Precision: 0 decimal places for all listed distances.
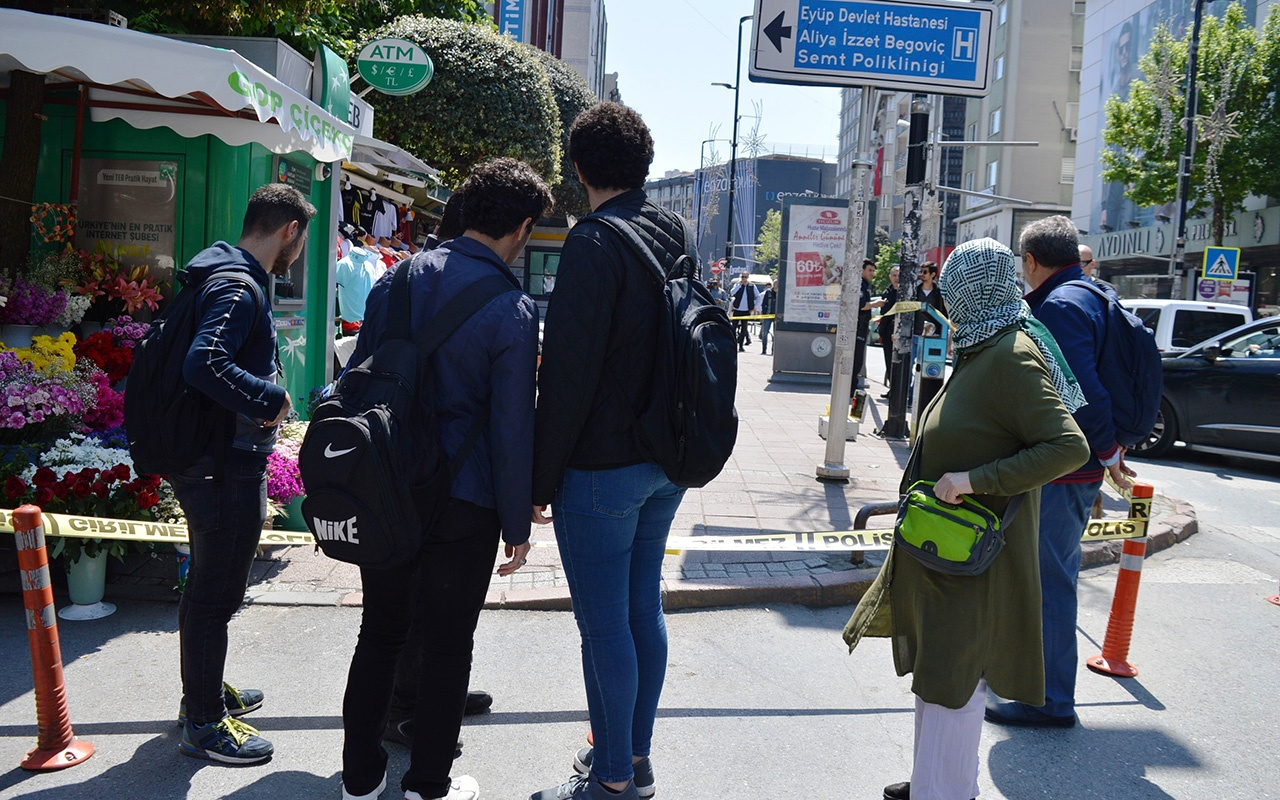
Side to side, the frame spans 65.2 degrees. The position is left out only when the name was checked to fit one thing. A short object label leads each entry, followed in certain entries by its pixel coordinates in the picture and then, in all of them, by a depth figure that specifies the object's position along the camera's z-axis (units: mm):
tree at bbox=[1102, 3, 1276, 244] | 26297
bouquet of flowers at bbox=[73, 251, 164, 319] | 6051
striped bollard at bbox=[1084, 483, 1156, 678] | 4488
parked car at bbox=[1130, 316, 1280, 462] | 10344
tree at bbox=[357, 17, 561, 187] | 14750
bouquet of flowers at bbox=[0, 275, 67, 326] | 5602
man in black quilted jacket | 2650
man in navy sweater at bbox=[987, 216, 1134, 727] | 3816
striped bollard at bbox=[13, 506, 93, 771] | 3243
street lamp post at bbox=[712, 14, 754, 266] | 38188
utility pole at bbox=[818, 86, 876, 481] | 7559
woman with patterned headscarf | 2740
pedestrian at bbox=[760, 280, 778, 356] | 31000
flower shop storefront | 4777
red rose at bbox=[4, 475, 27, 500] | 4574
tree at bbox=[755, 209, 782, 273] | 86750
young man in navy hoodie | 3156
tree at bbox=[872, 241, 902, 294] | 66062
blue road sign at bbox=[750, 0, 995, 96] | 6719
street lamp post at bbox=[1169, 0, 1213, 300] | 23181
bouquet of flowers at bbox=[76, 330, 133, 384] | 5395
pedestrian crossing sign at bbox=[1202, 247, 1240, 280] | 20422
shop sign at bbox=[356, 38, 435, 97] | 9250
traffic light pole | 9234
